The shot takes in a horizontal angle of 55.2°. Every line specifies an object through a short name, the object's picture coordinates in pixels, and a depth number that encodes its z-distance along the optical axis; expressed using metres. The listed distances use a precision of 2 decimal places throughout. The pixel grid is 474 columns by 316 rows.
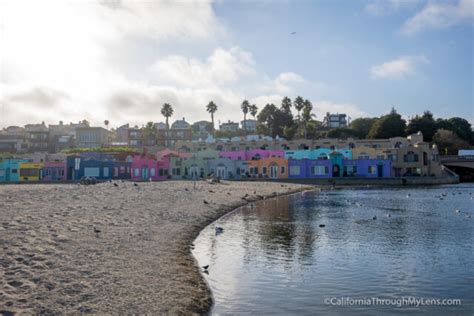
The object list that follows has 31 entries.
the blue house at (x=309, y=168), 96.44
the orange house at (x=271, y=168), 96.75
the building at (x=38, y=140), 142.12
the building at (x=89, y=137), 145.12
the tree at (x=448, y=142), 118.25
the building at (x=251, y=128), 180.68
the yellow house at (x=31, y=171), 89.88
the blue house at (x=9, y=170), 89.69
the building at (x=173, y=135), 149.98
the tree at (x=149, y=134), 137.88
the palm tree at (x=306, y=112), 134.12
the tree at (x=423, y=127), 126.25
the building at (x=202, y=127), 164.34
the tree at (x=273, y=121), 143.25
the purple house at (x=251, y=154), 101.69
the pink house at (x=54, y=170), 90.49
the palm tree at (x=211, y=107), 147.12
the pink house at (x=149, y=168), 95.25
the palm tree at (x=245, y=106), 147.25
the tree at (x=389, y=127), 125.25
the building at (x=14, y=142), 138.25
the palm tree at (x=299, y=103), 137.38
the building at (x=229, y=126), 191.12
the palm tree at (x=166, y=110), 139.25
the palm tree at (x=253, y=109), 147.62
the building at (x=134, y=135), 155.43
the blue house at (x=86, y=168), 89.94
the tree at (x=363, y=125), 139.04
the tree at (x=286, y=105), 143.25
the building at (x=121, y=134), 168.62
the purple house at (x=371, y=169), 97.56
